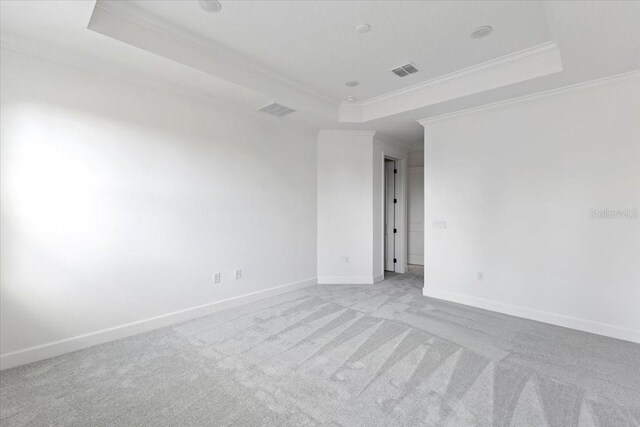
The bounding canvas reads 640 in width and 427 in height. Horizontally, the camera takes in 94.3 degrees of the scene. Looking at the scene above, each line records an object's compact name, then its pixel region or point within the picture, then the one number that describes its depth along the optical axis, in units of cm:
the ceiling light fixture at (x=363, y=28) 269
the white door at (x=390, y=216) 623
